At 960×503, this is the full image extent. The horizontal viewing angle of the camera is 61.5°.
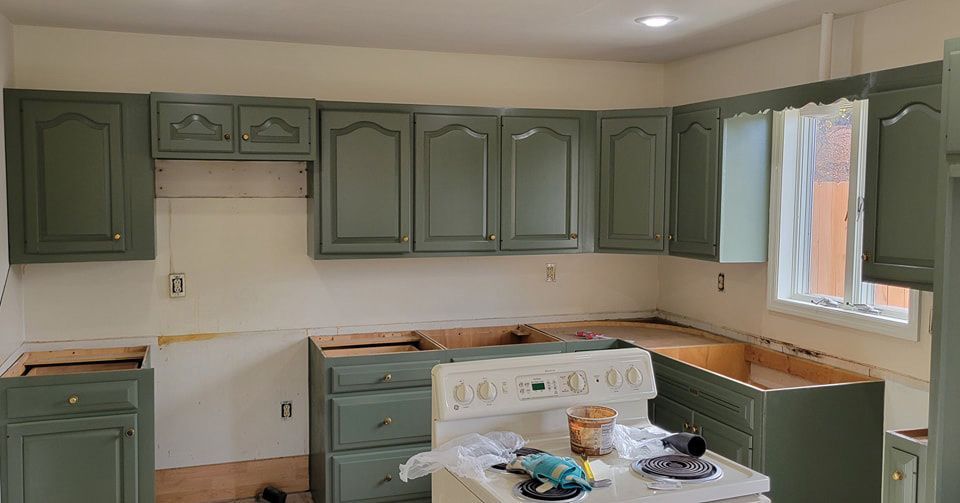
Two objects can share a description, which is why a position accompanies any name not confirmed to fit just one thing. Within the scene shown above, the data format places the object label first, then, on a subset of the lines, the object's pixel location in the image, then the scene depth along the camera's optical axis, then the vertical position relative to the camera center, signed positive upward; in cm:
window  347 -2
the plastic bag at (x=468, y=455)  228 -69
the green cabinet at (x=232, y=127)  373 +43
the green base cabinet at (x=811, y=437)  328 -89
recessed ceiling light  360 +90
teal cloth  209 -66
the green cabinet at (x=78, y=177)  356 +18
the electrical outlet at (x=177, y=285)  410 -35
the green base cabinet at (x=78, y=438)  333 -94
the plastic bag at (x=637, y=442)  241 -69
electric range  216 -60
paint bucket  238 -64
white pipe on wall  354 +77
